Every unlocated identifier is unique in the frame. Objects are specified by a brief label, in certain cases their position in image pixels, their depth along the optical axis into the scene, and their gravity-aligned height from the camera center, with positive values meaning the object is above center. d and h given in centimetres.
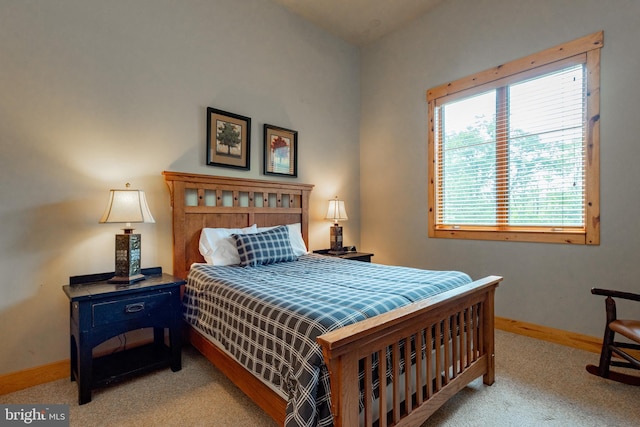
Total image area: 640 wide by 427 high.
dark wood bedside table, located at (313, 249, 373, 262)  347 -51
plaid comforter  119 -48
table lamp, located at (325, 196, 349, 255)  371 -10
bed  116 -65
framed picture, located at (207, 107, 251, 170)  289 +70
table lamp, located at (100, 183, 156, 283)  210 -6
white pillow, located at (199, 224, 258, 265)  262 -32
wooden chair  192 -87
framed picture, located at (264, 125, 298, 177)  331 +67
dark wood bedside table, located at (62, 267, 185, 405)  183 -71
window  251 +57
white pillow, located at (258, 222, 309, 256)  315 -31
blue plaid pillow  261 -32
